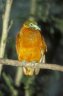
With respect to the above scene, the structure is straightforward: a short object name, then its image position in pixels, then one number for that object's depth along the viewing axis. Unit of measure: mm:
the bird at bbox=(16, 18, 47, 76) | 4025
